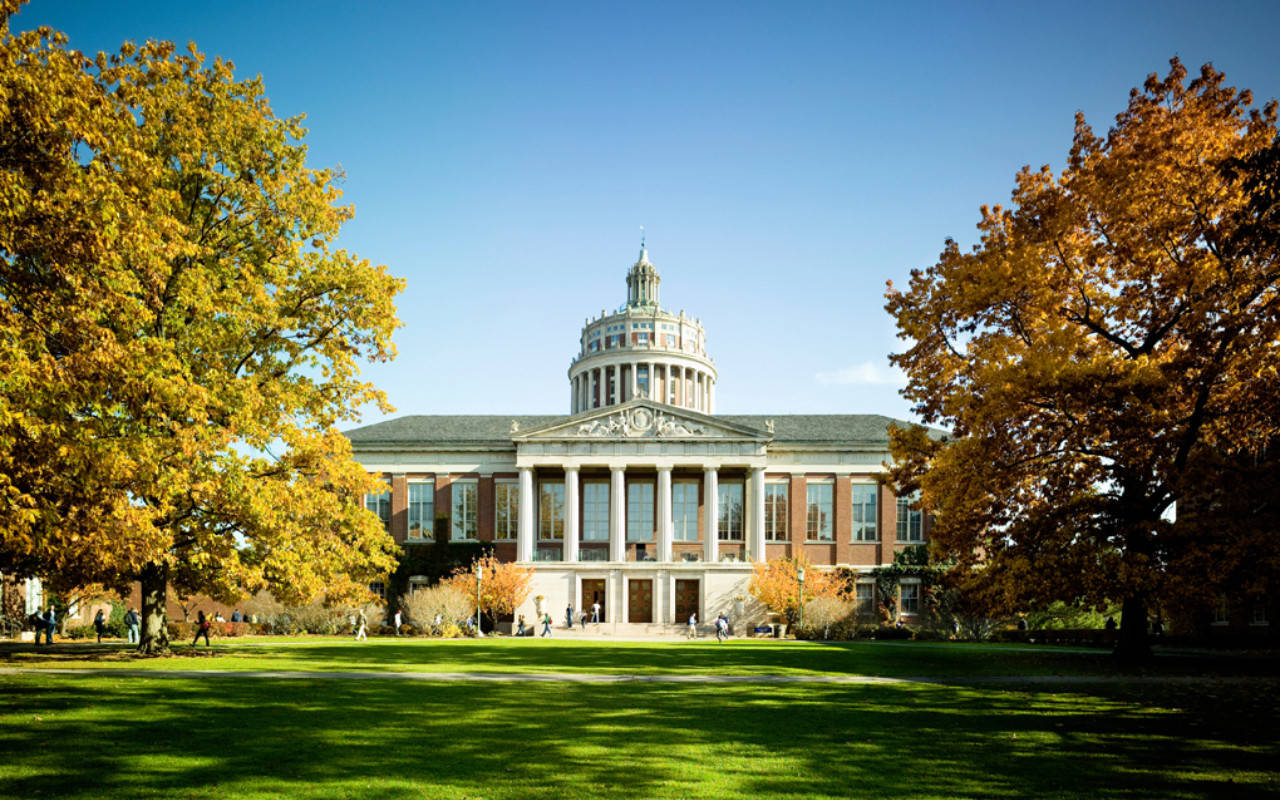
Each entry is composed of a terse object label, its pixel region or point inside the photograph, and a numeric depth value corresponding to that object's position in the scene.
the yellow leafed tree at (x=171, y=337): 15.06
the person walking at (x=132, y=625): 43.05
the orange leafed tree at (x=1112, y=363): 22.61
